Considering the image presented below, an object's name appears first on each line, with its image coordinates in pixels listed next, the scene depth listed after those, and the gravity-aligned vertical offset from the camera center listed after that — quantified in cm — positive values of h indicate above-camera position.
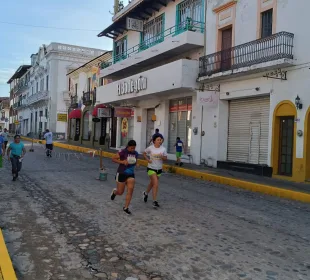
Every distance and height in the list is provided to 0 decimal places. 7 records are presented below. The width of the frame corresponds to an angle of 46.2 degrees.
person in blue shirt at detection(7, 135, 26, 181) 1133 -73
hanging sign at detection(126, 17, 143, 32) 2342 +716
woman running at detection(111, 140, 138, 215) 718 -66
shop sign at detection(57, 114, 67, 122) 4122 +172
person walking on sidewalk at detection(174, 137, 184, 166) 1755 -68
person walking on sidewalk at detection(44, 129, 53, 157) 2106 -68
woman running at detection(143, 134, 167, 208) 796 -50
